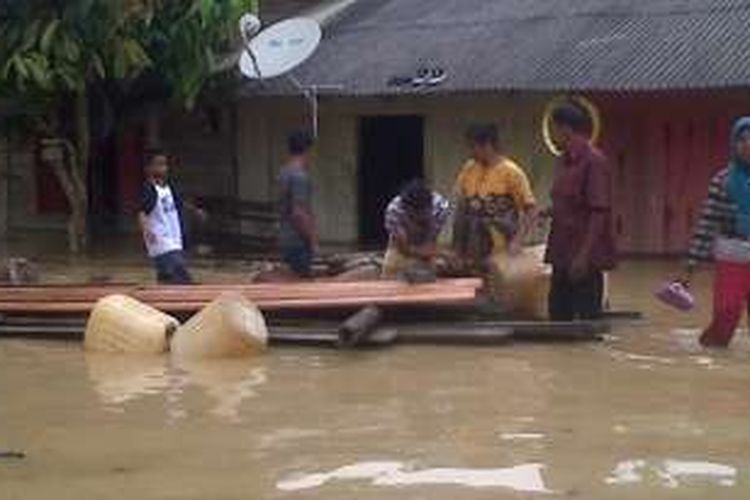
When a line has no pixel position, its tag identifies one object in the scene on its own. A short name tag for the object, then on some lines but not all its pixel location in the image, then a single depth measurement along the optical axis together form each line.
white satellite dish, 18.78
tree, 18.14
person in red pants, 10.20
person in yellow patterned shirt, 11.23
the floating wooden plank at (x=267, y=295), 11.07
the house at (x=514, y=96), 17.06
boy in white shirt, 12.10
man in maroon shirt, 10.70
